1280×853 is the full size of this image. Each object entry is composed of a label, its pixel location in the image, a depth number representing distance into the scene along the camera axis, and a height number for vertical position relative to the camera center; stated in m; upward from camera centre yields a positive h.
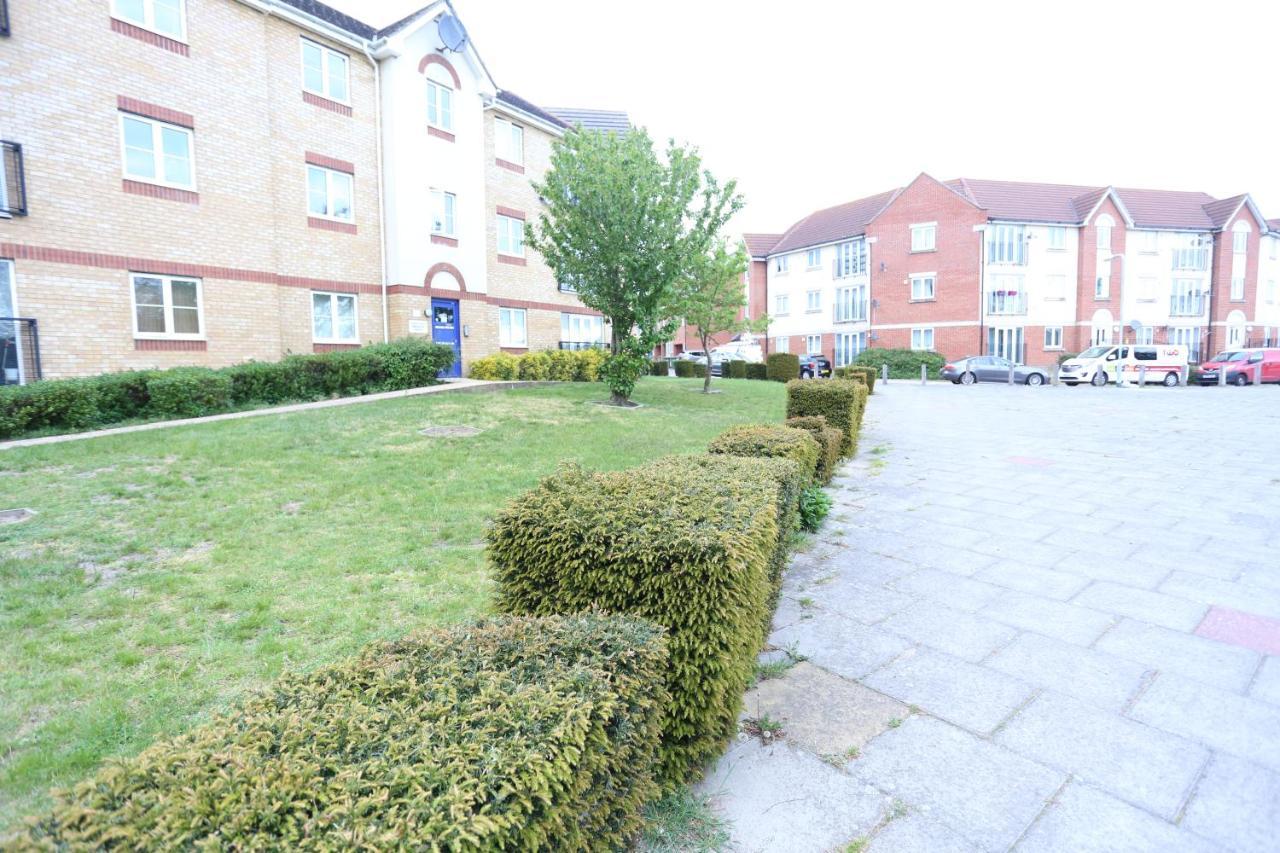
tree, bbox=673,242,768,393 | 18.19 +2.09
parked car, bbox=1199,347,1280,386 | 29.16 -0.42
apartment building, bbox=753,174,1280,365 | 41.66 +5.96
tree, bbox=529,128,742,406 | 13.34 +2.92
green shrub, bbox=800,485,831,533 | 6.29 -1.39
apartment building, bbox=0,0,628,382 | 12.59 +4.45
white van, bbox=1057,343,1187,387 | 28.77 -0.26
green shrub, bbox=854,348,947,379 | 39.41 +0.10
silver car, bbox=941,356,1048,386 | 31.73 -0.51
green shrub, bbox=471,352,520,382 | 18.45 +0.02
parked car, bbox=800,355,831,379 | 33.98 -0.20
